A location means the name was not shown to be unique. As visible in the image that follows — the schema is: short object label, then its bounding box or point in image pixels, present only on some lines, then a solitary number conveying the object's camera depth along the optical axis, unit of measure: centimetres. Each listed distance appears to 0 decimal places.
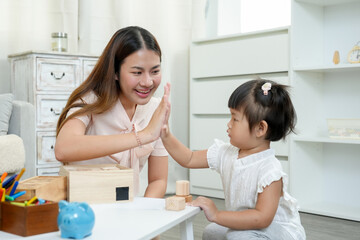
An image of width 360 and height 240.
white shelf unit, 255
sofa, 201
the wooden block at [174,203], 98
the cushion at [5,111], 216
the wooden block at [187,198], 107
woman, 129
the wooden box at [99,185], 101
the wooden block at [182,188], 107
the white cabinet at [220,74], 261
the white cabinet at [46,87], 238
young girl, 120
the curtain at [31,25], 259
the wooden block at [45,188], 91
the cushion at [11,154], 198
